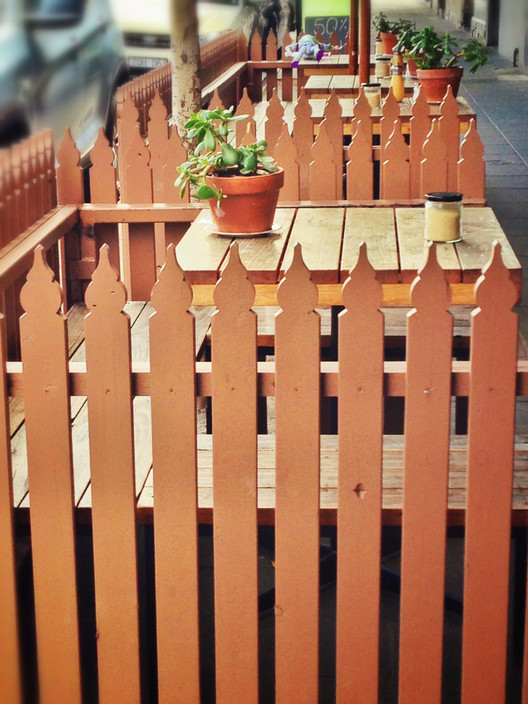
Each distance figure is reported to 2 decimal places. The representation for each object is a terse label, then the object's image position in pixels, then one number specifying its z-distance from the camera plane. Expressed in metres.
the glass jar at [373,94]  7.77
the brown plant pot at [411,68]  9.73
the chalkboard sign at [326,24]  19.47
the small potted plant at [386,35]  11.93
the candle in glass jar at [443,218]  3.67
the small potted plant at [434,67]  7.73
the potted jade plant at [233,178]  3.83
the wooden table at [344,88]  9.09
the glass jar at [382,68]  9.84
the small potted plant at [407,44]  9.22
